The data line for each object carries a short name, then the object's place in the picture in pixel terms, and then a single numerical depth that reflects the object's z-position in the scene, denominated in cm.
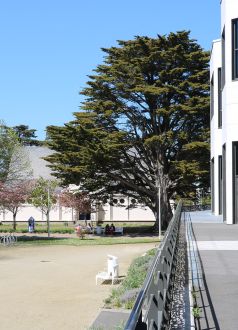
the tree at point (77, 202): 5433
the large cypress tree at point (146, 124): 4416
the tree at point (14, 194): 4844
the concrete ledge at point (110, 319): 835
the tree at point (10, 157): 5162
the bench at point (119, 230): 5078
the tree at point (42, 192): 5738
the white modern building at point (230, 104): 2061
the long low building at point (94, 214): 6956
